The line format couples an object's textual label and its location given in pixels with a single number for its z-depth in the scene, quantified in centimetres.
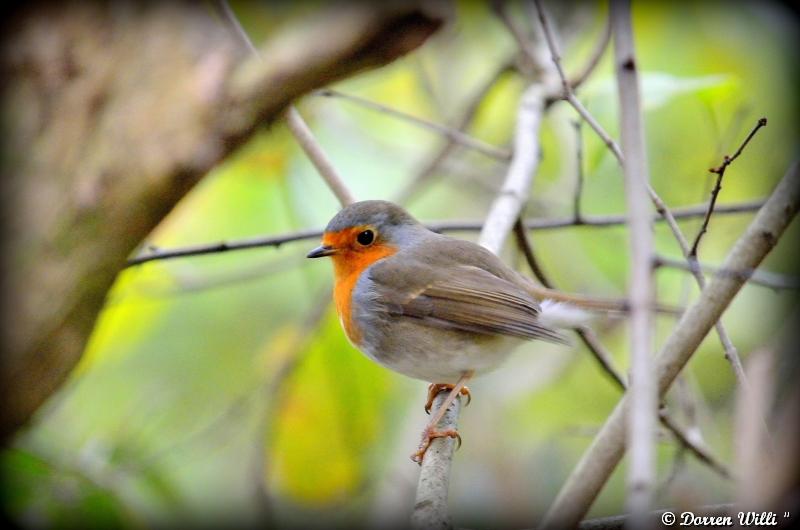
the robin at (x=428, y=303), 366
